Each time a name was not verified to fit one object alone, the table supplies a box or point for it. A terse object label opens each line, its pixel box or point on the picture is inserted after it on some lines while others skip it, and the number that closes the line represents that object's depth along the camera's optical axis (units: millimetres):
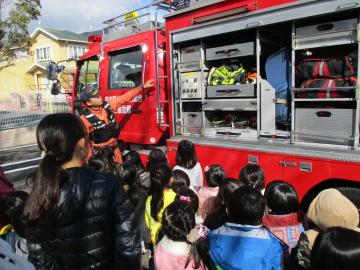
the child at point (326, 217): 1887
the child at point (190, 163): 3916
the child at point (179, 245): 2072
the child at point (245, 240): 1964
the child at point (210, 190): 3170
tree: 12320
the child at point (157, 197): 2849
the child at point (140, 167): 3828
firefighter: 4609
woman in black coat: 1614
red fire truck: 3242
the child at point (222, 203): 2746
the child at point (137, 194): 3299
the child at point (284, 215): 2408
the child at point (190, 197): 2863
